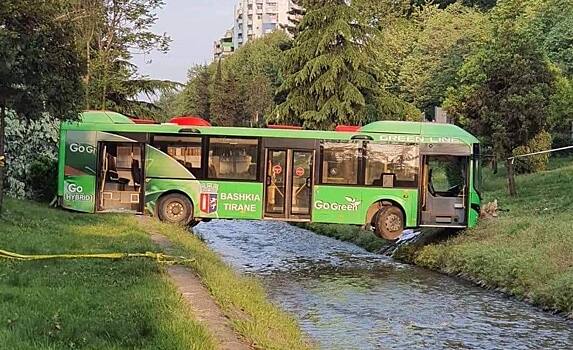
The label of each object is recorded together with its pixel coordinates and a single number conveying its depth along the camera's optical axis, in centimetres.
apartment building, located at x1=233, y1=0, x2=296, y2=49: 16762
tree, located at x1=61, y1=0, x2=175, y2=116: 3859
